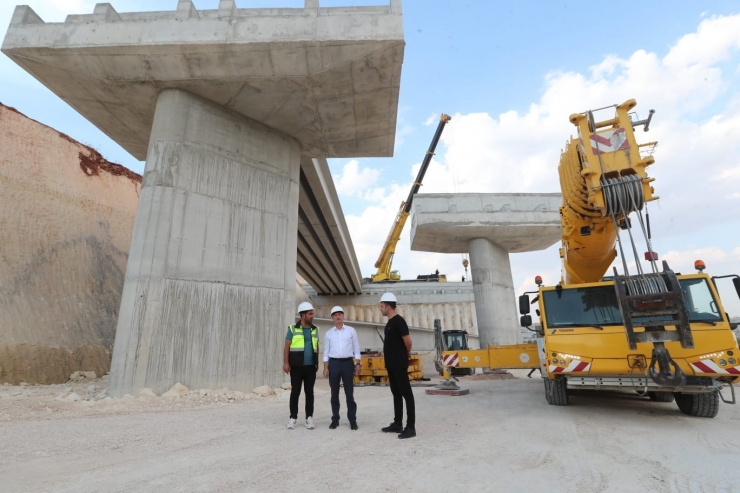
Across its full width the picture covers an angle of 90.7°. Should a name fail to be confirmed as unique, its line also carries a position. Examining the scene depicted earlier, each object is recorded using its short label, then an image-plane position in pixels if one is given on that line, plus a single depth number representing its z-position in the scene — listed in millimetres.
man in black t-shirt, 4488
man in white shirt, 4863
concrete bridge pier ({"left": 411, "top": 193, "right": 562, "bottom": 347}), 19266
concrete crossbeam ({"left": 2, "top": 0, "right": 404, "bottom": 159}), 8234
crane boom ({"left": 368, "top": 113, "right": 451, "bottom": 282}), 34653
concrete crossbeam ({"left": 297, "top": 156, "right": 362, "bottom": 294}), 15416
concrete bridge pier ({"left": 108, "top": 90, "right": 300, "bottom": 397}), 7660
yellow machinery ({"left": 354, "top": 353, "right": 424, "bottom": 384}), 13891
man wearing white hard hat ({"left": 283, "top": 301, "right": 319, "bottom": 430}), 4961
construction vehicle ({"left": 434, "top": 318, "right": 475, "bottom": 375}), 17127
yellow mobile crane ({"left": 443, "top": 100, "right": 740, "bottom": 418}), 4867
